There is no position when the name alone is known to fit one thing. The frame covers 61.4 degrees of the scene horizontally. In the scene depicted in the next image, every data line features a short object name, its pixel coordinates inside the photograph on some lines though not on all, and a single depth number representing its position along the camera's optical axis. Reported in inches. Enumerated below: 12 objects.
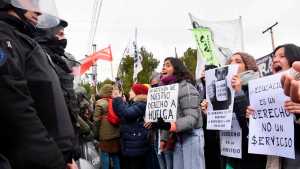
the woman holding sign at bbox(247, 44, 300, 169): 76.0
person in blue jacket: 146.6
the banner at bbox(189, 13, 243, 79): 165.8
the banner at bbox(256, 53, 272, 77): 195.1
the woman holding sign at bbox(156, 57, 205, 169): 114.2
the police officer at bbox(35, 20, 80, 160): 64.8
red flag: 280.0
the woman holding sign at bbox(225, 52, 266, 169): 92.6
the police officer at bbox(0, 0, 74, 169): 43.9
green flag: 162.0
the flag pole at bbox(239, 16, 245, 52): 189.3
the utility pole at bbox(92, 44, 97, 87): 549.2
